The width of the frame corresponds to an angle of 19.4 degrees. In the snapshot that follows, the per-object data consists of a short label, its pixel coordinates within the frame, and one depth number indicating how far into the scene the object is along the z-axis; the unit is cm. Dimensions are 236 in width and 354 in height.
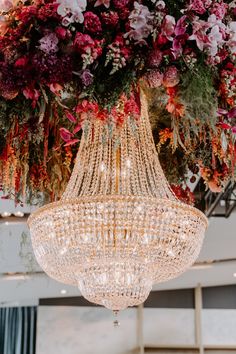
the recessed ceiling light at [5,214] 692
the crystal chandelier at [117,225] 294
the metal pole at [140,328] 995
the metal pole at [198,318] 1001
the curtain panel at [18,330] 1047
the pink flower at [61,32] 227
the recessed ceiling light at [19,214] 703
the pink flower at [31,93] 236
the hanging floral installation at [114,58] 230
